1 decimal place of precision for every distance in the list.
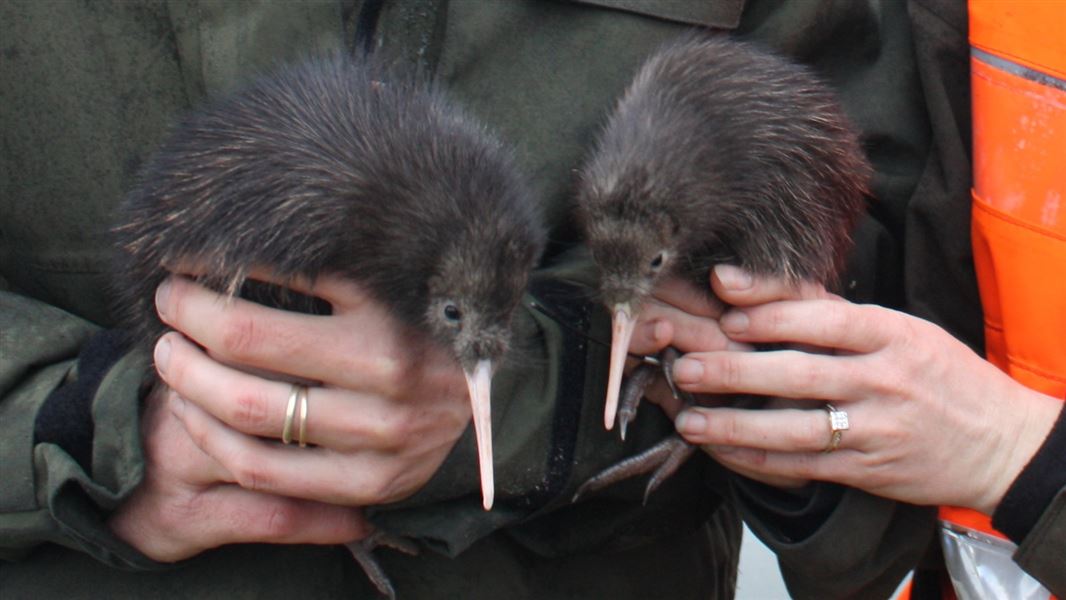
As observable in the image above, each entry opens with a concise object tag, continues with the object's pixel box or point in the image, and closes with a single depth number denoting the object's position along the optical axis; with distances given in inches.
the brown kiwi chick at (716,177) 122.9
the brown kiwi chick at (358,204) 121.1
